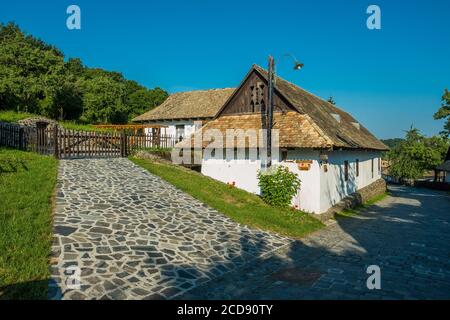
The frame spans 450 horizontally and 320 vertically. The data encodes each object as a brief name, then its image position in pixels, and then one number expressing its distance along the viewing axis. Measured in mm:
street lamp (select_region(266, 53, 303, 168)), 15596
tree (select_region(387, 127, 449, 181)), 50219
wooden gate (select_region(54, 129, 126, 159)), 17547
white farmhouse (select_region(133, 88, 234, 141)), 33688
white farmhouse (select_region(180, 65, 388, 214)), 15953
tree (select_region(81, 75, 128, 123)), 40250
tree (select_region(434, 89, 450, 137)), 52031
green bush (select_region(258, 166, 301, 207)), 15508
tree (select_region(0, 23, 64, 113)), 32625
